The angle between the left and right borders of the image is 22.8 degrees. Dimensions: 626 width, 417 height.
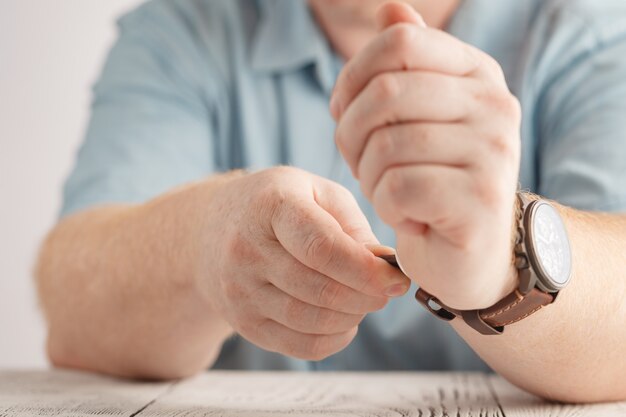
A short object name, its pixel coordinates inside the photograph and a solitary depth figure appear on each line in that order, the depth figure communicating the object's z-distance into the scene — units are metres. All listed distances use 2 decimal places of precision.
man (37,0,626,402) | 0.58
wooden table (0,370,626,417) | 0.73
